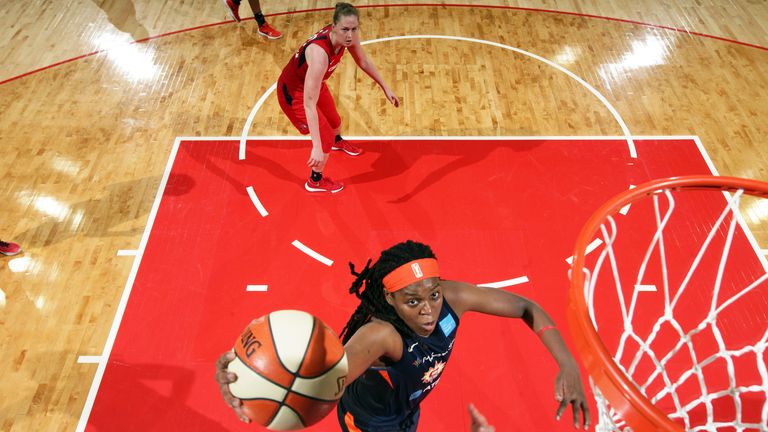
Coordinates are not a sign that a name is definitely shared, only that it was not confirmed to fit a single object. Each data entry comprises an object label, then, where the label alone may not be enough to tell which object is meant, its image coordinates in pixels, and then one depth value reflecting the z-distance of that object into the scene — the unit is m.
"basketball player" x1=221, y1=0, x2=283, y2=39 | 7.69
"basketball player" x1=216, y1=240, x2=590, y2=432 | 2.71
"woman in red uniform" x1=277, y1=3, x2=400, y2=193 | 4.80
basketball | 2.53
